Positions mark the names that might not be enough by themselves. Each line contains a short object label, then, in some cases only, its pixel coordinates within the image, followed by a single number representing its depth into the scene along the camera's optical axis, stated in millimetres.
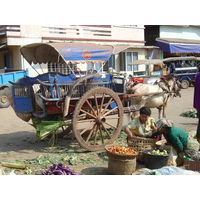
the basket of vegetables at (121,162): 4379
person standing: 5871
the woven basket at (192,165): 4371
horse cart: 5539
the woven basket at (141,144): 5078
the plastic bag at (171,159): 4664
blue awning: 21422
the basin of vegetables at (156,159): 4547
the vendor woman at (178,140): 4911
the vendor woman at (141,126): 5312
